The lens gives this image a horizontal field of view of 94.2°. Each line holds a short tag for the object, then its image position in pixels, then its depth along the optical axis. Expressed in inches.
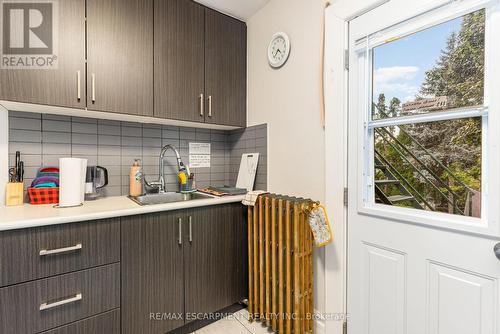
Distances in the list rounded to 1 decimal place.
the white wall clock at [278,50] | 68.1
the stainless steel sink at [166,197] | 70.8
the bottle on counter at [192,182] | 80.4
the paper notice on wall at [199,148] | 86.4
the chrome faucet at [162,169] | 76.4
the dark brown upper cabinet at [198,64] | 66.4
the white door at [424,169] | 36.2
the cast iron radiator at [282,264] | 54.9
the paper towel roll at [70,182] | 54.1
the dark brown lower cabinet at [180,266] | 52.9
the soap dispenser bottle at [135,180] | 71.3
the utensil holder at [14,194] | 54.8
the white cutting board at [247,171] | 80.5
